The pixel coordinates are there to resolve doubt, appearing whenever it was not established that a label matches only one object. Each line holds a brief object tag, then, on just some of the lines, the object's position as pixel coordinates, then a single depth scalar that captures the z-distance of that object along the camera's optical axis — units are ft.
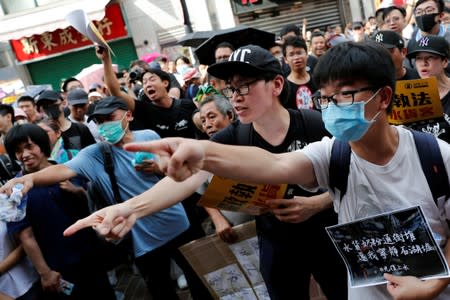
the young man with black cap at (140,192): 10.18
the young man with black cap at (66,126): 14.87
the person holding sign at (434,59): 9.40
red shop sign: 49.39
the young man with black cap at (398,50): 11.14
